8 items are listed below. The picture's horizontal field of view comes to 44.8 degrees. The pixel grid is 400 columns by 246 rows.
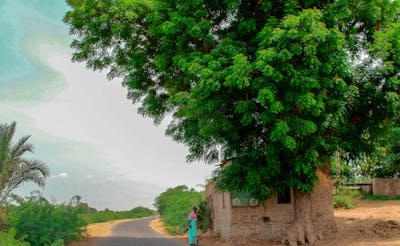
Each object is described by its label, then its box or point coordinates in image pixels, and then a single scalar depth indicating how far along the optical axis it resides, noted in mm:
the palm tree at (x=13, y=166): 20812
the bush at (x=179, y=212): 26188
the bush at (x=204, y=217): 23391
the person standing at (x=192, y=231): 19016
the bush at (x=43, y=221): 19062
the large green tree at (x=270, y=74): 14125
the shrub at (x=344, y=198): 29422
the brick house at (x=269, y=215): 18375
